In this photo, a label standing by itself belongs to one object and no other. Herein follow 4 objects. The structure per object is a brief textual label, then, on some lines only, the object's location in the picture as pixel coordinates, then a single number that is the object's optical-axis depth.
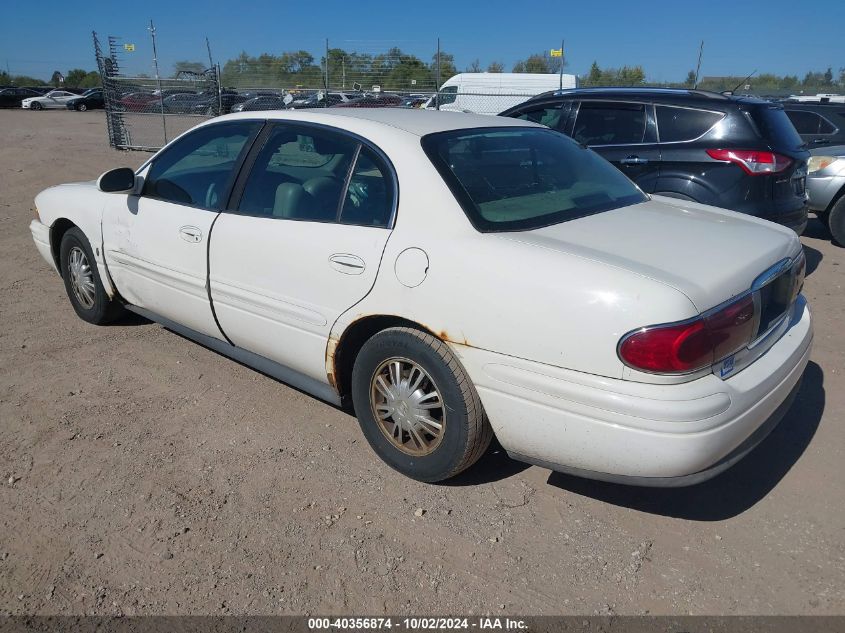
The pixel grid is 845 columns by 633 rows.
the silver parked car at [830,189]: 7.90
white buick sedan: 2.38
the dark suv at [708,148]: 5.70
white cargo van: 20.17
